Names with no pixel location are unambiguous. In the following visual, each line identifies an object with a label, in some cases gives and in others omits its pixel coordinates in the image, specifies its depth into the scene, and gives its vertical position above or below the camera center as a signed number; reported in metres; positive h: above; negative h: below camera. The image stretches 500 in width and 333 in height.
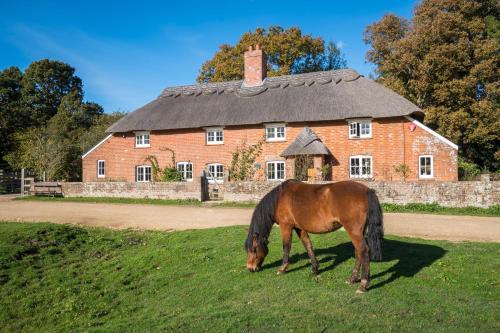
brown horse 6.25 -0.72
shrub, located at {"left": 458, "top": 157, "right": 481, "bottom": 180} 24.61 +0.09
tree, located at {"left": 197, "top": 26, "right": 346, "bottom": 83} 40.78 +13.07
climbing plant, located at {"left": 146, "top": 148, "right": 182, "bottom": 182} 25.45 +0.34
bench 24.77 -0.62
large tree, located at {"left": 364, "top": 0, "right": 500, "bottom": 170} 27.19 +7.27
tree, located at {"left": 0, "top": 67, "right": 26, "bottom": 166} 41.84 +8.94
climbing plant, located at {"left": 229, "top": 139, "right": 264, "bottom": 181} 23.56 +0.95
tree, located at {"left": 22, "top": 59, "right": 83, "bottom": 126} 54.47 +13.23
